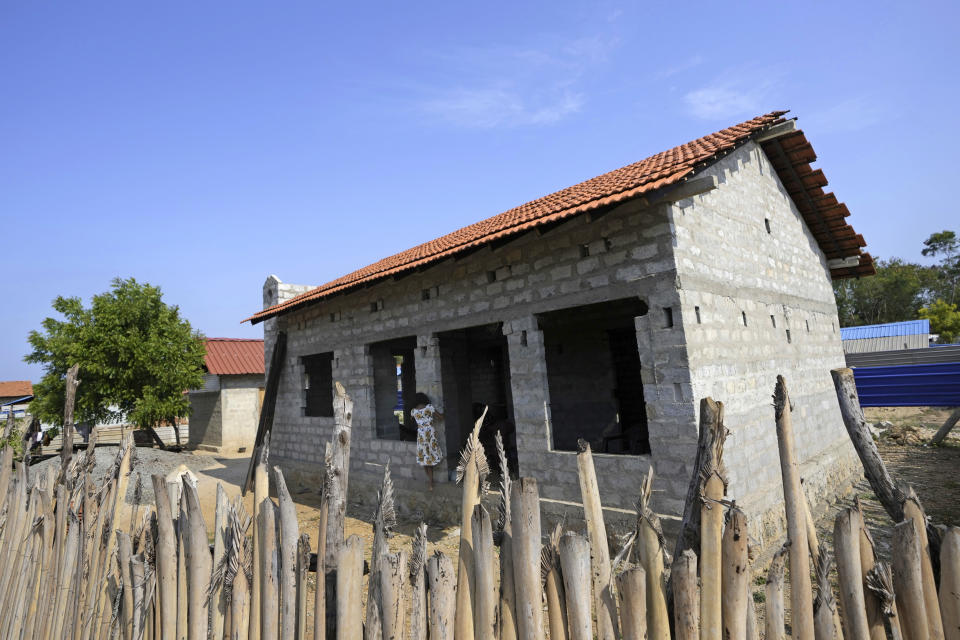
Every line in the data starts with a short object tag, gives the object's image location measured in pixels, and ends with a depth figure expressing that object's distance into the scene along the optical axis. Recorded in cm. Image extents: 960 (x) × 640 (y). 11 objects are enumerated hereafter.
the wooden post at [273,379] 1181
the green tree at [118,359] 1688
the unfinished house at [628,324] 555
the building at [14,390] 3428
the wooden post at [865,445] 253
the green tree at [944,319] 2745
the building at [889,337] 2286
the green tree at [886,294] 3366
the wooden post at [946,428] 1144
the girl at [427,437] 771
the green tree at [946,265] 3572
